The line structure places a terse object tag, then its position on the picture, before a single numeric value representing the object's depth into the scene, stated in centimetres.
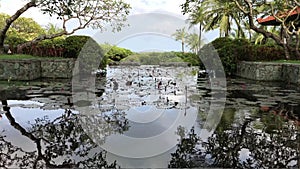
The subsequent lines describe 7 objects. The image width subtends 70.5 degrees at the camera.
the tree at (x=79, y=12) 909
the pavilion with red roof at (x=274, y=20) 1016
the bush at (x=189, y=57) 1609
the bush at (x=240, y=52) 918
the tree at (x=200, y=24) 1634
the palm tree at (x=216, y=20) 1688
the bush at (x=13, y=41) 1049
